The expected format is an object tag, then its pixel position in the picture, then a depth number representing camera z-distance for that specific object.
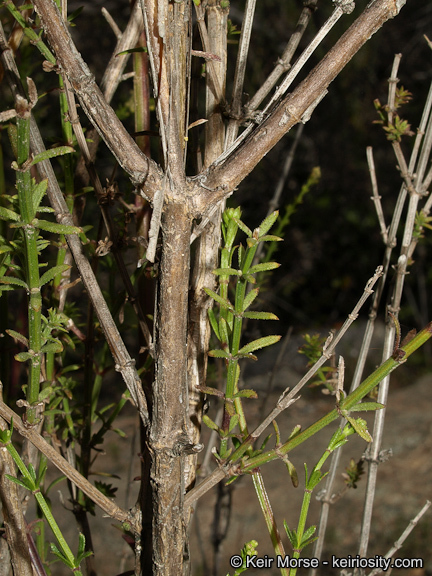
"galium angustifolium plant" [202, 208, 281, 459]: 0.25
